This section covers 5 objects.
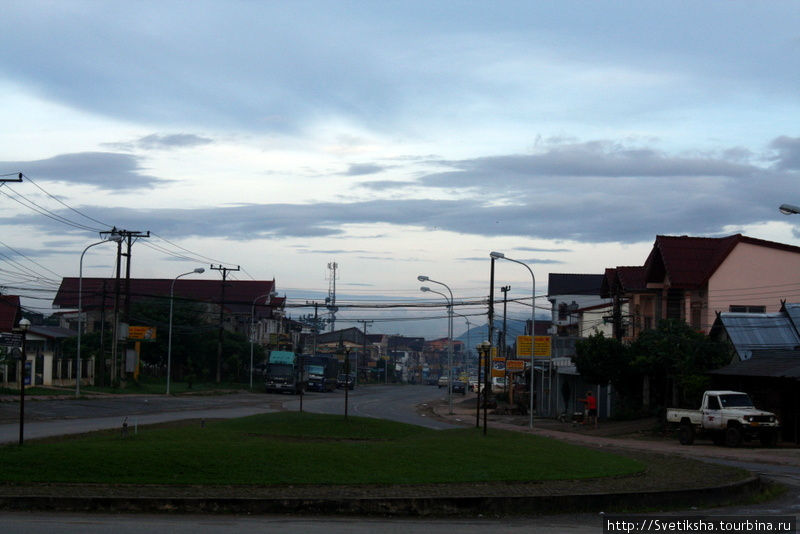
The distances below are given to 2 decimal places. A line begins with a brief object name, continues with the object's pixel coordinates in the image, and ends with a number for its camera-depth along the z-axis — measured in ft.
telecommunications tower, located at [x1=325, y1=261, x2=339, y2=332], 469.08
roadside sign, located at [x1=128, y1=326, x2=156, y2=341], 244.50
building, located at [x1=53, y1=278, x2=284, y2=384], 349.41
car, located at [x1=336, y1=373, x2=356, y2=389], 340.72
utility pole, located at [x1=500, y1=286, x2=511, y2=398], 242.11
